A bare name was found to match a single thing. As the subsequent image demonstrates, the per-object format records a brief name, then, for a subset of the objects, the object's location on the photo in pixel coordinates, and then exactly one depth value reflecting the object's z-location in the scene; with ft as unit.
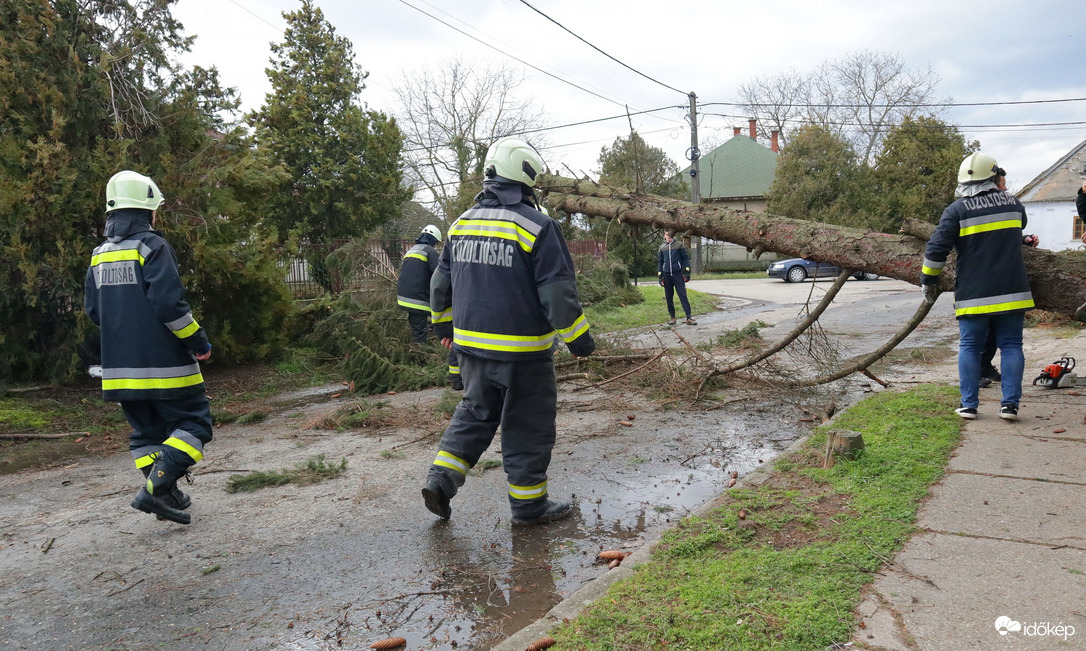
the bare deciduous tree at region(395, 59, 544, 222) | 110.93
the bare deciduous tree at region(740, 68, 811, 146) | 141.49
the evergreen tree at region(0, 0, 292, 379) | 24.03
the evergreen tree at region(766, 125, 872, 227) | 100.01
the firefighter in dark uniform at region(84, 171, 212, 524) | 13.75
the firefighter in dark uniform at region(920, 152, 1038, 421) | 16.79
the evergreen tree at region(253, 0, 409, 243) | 49.52
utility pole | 90.43
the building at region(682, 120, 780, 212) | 133.28
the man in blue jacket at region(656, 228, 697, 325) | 45.06
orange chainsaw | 20.71
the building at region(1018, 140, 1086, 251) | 111.24
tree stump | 14.49
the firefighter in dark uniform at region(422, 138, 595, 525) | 12.30
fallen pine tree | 17.71
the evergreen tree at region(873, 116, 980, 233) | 91.04
